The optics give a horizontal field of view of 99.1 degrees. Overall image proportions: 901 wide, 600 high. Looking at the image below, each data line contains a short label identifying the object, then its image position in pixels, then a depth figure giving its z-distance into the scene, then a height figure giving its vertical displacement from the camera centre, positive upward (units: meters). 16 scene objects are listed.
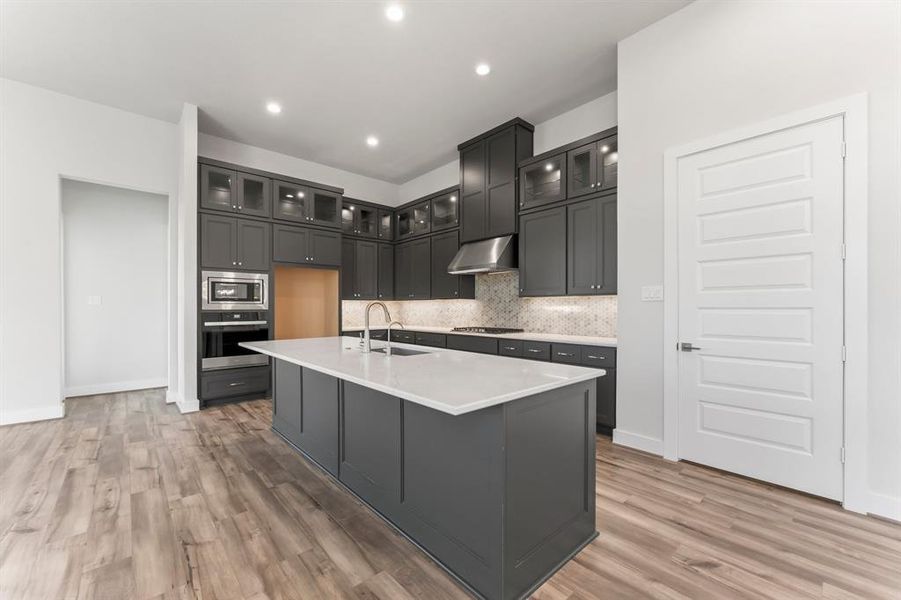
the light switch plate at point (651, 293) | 3.05 +0.04
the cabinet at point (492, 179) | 4.63 +1.51
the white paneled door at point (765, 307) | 2.33 -0.06
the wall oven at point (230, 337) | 4.48 -0.48
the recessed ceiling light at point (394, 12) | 2.82 +2.12
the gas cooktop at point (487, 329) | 5.08 -0.43
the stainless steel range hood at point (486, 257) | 4.57 +0.51
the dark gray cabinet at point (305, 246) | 5.05 +0.71
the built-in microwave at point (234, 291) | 4.48 +0.08
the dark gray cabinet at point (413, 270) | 6.06 +0.46
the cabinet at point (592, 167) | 3.68 +1.31
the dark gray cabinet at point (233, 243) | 4.50 +0.66
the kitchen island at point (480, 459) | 1.53 -0.76
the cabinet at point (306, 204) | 5.08 +1.29
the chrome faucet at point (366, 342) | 2.78 -0.32
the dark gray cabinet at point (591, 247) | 3.70 +0.51
